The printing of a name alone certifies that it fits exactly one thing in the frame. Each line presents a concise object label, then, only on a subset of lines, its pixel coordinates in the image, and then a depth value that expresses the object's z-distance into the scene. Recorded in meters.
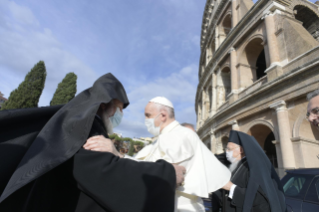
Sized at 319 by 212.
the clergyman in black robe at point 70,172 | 1.06
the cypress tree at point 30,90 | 17.84
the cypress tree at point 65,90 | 21.36
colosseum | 7.54
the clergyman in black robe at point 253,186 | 2.52
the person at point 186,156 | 1.62
